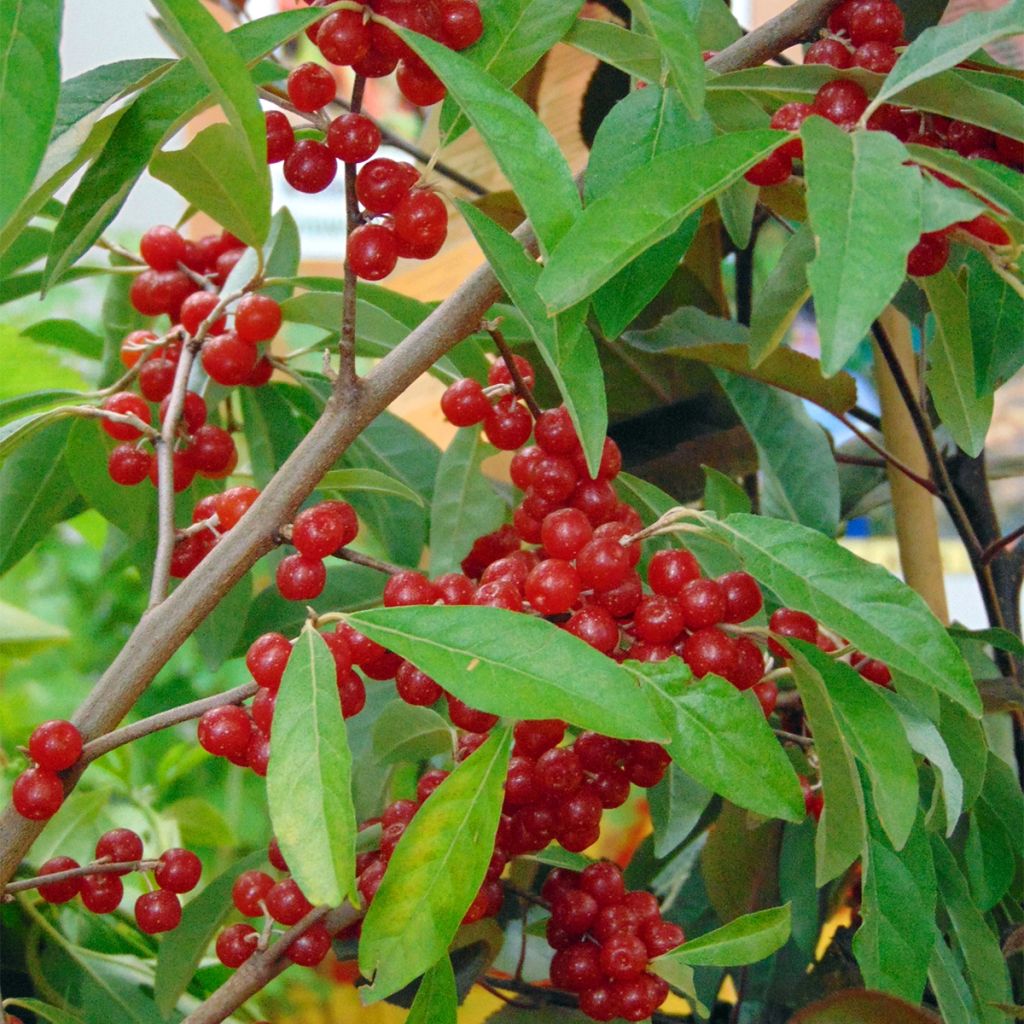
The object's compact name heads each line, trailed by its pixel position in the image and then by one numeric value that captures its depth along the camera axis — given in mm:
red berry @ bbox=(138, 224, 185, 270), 717
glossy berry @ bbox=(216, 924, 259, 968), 644
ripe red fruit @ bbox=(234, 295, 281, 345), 666
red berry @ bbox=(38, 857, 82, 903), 645
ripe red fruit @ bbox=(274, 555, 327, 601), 619
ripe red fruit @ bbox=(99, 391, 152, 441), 657
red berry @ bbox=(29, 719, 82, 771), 608
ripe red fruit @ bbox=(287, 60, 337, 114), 613
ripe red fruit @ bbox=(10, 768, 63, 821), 608
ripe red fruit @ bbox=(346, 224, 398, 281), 611
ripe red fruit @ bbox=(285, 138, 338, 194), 619
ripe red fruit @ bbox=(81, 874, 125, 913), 646
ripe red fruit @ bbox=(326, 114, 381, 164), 604
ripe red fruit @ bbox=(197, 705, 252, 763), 609
